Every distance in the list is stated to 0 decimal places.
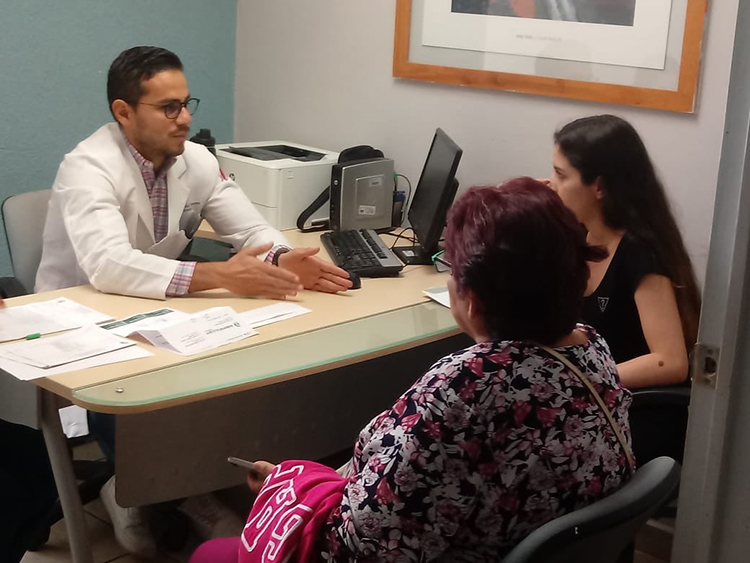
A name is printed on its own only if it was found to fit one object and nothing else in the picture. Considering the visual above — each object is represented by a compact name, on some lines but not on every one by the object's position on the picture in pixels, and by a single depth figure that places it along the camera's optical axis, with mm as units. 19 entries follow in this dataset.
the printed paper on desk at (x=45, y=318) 2023
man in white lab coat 2334
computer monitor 2645
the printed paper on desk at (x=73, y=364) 1791
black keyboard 2611
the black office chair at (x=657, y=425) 2115
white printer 3053
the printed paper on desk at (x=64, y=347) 1860
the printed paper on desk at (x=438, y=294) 2416
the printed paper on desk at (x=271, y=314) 2164
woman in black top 2225
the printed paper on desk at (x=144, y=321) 2047
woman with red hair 1234
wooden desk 1807
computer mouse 2477
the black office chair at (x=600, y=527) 1181
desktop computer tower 3027
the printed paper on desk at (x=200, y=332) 1975
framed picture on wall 2510
